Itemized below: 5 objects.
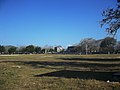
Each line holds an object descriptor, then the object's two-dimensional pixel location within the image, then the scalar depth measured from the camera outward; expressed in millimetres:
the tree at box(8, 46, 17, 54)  63685
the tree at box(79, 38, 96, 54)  70507
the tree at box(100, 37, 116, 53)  57940
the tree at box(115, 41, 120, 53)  53901
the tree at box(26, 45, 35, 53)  65031
